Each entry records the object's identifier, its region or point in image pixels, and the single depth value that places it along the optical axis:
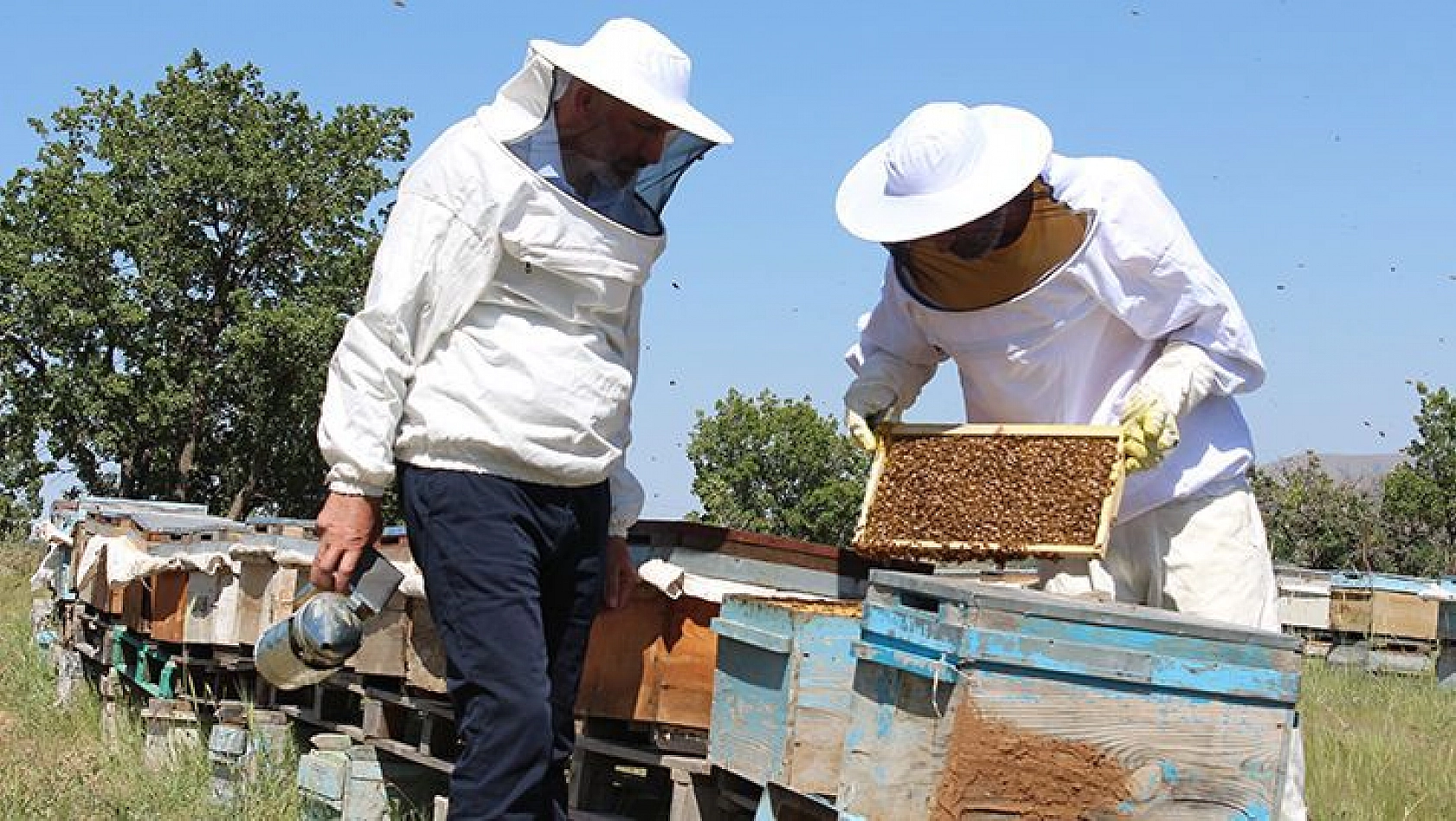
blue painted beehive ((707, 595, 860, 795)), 3.76
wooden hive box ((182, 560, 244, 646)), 6.38
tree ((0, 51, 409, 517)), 26.05
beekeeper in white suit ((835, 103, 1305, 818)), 3.94
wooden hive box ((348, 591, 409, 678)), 5.44
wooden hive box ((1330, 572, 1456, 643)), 13.24
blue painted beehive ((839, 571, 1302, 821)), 3.11
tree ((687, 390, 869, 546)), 26.70
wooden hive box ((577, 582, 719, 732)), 4.64
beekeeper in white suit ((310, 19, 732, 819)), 3.58
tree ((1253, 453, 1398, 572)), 28.22
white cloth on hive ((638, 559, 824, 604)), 4.50
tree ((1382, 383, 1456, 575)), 28.52
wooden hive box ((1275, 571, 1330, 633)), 14.26
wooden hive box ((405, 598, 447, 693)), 5.29
